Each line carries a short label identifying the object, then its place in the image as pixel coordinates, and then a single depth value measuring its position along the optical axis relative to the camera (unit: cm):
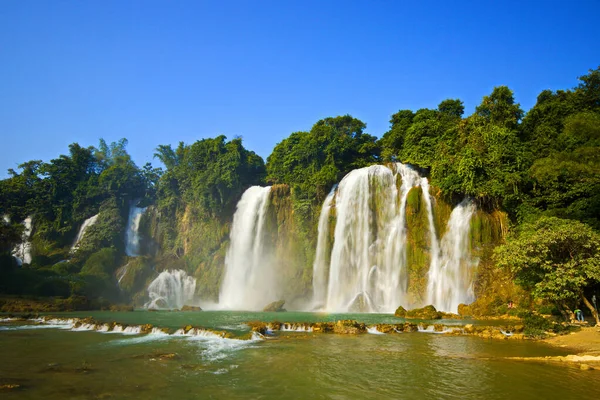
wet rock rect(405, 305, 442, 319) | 2325
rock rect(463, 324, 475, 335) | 1667
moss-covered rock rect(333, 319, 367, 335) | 1741
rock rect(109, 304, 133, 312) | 3512
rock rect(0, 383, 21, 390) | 875
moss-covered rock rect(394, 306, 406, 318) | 2456
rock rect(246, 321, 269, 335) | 1722
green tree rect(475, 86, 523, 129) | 3423
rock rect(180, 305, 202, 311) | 3516
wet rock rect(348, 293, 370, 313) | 2955
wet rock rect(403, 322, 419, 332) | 1805
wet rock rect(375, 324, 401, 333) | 1770
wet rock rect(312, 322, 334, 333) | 1844
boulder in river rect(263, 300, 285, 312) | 3303
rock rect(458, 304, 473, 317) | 2431
